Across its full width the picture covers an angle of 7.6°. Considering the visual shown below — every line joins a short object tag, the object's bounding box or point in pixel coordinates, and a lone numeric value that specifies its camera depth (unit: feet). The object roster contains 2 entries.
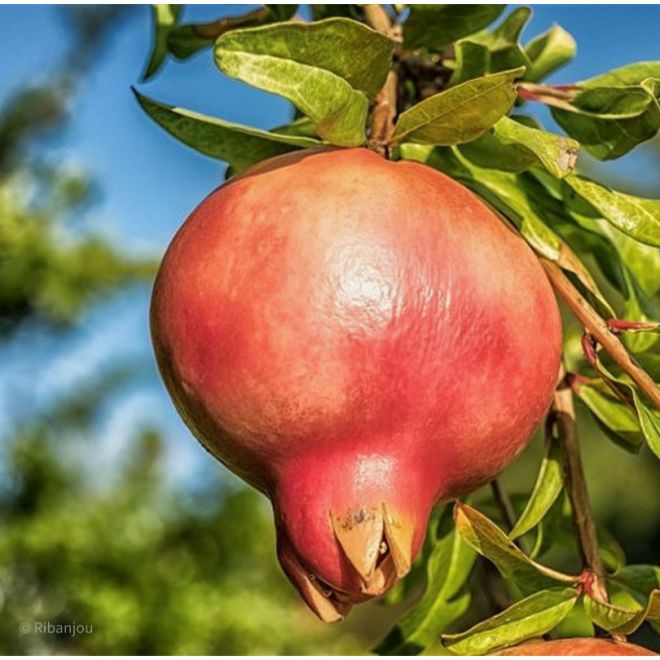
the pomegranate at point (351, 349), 3.03
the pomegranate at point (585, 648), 3.09
